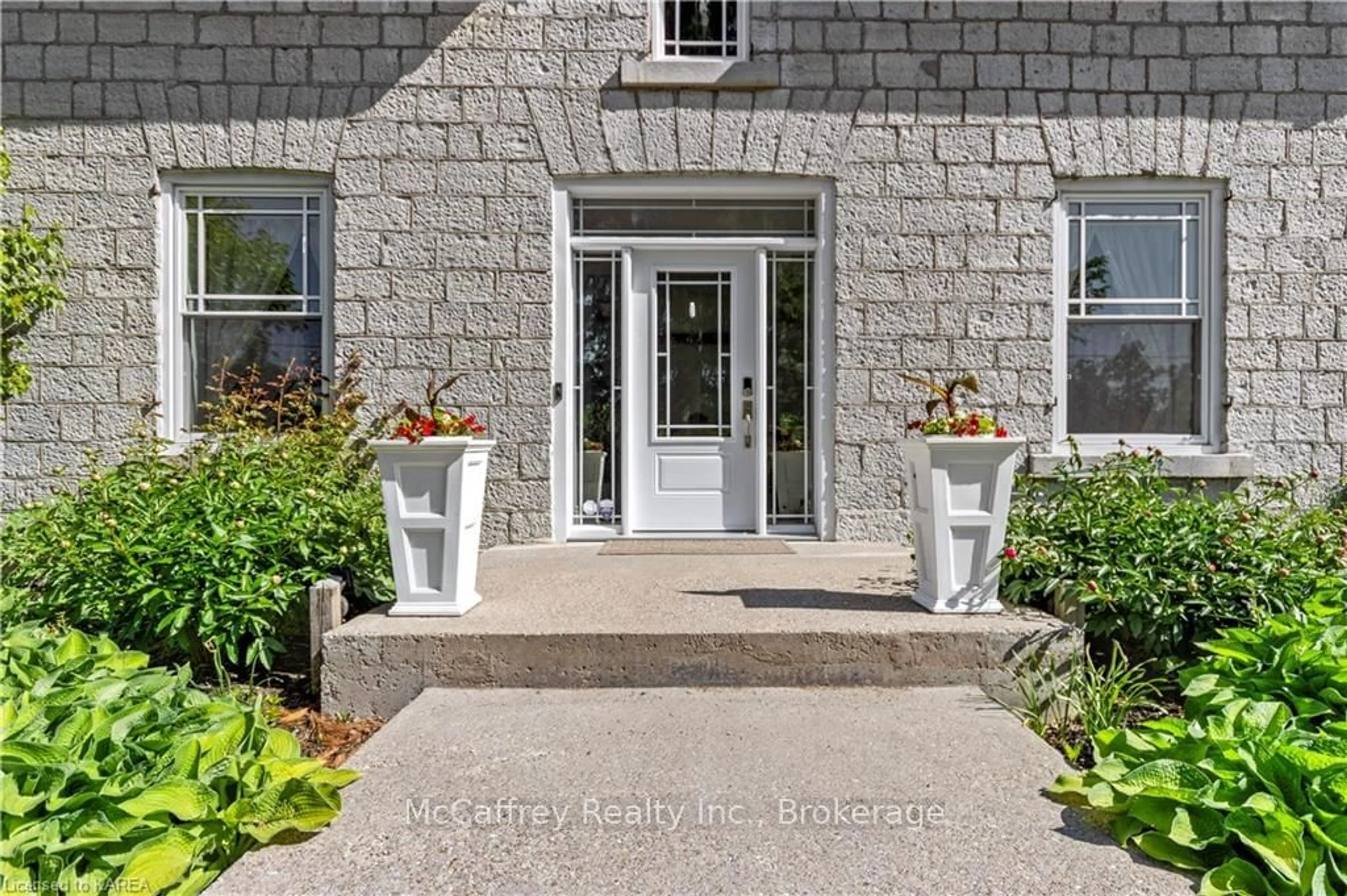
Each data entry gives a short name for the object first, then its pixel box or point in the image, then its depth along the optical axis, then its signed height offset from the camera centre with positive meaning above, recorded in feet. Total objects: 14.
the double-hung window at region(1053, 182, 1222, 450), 17.37 +2.63
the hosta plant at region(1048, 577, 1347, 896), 5.66 -2.86
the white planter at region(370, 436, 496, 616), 10.78 -1.26
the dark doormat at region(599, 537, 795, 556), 16.14 -2.42
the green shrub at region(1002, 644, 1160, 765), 9.30 -3.29
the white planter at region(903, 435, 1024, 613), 10.97 -1.26
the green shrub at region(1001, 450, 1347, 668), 10.40 -1.81
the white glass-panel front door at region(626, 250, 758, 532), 17.54 +0.92
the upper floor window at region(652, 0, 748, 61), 17.28 +8.90
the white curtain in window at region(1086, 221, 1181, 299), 17.52 +3.99
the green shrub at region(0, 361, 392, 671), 10.62 -1.74
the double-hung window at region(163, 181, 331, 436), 17.15 +3.24
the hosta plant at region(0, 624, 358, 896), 5.46 -2.77
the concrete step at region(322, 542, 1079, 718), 10.12 -2.88
